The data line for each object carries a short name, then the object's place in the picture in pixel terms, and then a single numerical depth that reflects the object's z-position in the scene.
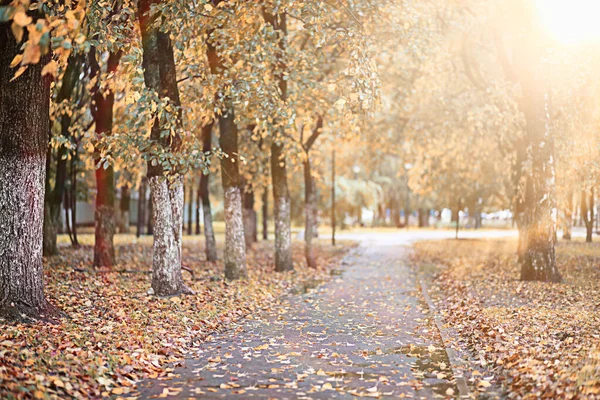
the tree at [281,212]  20.34
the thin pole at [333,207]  29.32
